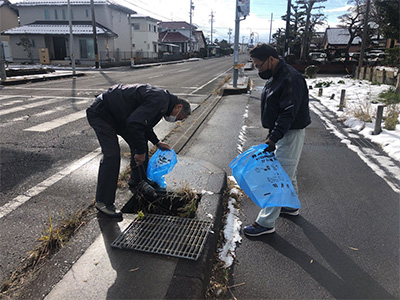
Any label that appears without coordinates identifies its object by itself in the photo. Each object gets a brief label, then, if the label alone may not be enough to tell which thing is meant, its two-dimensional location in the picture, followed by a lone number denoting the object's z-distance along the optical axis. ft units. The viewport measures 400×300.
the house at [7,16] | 135.85
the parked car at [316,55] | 110.73
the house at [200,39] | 311.93
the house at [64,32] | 112.57
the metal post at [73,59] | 71.05
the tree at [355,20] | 93.92
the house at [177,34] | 246.06
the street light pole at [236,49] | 47.03
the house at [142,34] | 159.84
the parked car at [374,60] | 85.80
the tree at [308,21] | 101.09
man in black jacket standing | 9.40
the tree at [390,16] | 38.49
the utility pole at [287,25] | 87.35
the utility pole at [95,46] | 98.22
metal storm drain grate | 9.08
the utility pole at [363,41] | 67.36
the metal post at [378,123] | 22.69
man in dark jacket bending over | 9.61
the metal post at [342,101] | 34.99
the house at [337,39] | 156.97
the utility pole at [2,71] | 51.52
